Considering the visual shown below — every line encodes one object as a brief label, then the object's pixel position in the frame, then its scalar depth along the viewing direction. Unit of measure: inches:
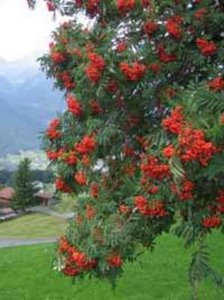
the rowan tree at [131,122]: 164.9
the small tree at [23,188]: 2240.4
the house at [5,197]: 2738.2
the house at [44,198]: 2520.9
